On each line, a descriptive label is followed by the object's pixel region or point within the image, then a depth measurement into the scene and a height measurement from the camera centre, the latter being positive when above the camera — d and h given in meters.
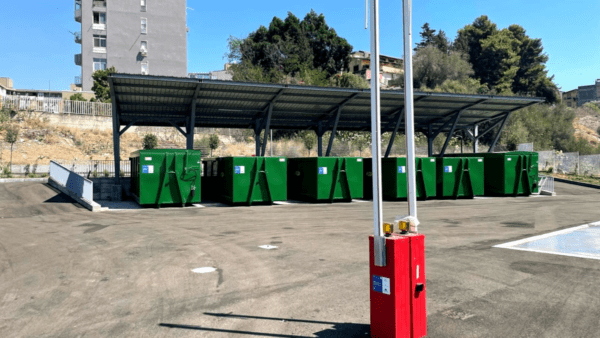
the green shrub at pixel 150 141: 38.04 +2.46
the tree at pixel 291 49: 61.41 +16.95
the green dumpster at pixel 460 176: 22.16 -0.49
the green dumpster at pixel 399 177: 20.97 -0.48
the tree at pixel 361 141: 39.97 +2.49
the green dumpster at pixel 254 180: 18.55 -0.44
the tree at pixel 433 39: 88.69 +25.90
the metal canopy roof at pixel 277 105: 20.66 +3.50
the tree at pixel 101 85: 52.62 +10.28
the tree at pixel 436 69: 65.44 +14.22
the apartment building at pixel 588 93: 117.50 +19.04
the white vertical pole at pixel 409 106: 4.55 +0.64
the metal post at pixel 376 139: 4.32 +0.28
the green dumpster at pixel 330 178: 19.79 -0.46
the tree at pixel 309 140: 41.07 +2.60
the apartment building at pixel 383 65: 80.97 +19.31
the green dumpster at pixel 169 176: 17.28 -0.25
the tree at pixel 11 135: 35.46 +2.99
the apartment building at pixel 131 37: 60.44 +18.37
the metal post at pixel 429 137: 30.73 +2.08
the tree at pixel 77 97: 52.41 +8.65
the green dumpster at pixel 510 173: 23.66 -0.35
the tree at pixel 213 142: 39.72 +2.48
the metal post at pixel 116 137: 20.67 +1.60
